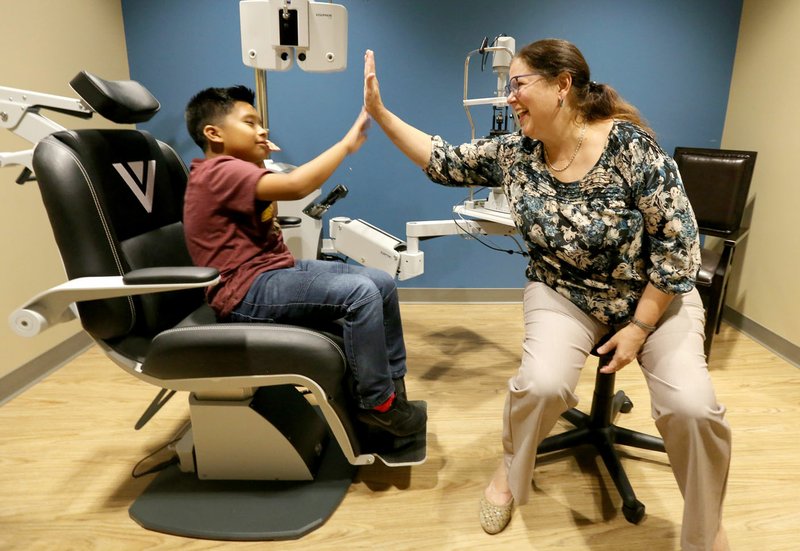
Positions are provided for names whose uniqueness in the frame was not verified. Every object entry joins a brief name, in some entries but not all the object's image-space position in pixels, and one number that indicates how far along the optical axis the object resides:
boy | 1.26
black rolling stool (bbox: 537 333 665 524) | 1.57
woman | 1.13
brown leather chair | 2.28
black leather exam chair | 1.14
